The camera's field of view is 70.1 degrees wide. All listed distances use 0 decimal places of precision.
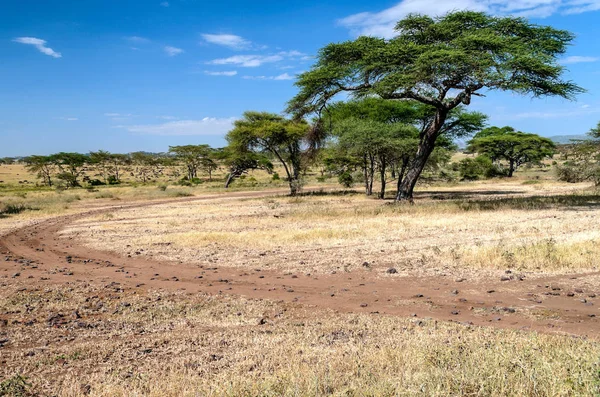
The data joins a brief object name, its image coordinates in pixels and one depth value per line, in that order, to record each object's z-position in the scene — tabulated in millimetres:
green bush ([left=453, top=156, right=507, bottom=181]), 54488
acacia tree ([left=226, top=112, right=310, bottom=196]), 33531
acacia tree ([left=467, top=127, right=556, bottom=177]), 55359
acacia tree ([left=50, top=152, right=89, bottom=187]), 62716
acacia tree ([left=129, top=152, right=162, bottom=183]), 79644
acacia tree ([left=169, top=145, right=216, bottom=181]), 65812
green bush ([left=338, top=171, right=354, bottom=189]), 41809
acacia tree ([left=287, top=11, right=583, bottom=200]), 17391
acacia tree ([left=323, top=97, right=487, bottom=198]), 26422
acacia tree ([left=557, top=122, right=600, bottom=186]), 32066
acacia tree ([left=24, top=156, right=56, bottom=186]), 60050
